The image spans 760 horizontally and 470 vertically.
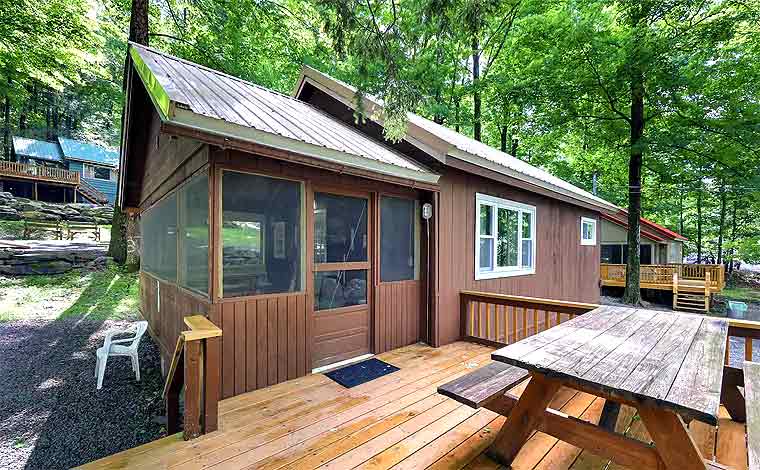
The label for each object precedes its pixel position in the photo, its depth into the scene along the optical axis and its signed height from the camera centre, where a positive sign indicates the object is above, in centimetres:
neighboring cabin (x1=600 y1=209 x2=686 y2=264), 1611 -18
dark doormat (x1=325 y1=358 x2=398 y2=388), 357 -148
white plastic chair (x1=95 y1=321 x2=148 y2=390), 466 -160
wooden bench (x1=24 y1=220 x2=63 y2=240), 1473 +24
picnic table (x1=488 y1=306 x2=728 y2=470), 156 -66
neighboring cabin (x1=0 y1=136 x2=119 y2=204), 1908 +364
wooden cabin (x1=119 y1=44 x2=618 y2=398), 317 +17
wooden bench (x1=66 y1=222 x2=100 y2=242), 1565 +17
